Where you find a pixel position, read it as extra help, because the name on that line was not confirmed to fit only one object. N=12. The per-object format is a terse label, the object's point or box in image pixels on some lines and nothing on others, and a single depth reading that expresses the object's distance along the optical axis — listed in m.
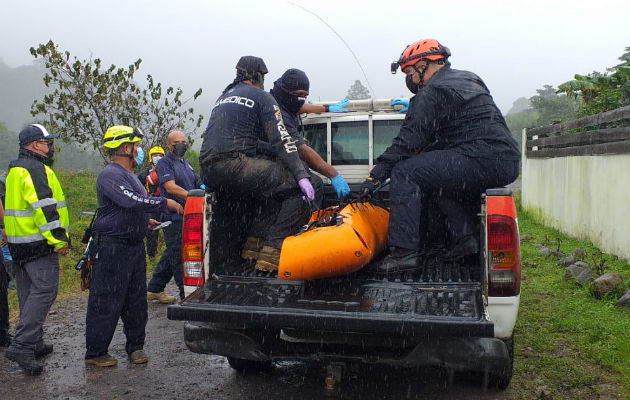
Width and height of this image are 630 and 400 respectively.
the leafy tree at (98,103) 11.24
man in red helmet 4.03
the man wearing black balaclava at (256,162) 4.22
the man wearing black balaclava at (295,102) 5.07
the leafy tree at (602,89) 10.81
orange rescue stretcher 3.51
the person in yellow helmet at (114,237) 4.75
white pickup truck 3.25
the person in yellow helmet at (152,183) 8.01
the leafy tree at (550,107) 41.22
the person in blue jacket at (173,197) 6.57
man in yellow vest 4.83
